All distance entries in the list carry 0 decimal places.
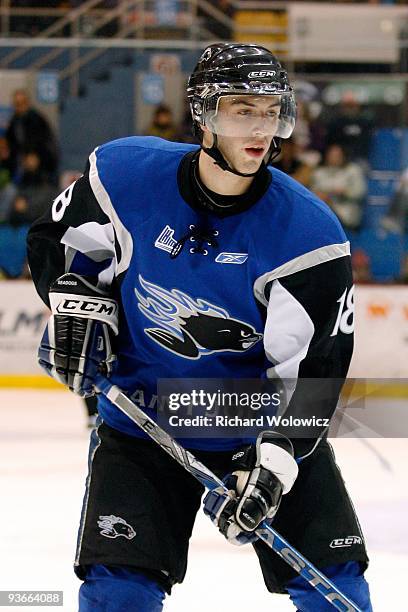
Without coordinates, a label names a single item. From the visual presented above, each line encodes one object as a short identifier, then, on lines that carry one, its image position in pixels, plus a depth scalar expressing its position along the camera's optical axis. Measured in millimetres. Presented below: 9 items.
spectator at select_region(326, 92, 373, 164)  12727
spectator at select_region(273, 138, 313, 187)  12680
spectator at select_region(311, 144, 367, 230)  12594
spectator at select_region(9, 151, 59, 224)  12789
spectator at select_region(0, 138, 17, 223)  12789
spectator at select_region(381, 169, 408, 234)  12367
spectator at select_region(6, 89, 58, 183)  12961
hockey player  4094
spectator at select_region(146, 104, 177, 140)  13078
